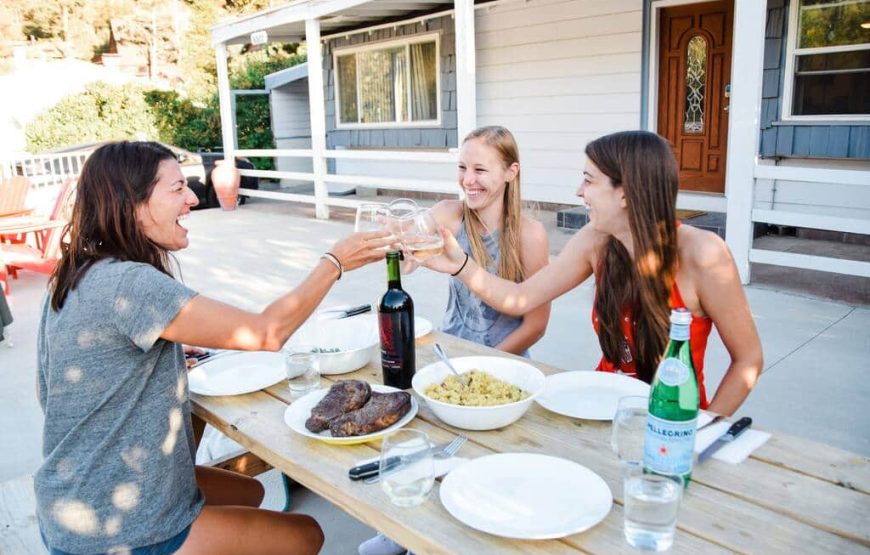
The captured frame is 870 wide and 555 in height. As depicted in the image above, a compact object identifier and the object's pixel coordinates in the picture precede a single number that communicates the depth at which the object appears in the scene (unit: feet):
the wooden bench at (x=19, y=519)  8.42
